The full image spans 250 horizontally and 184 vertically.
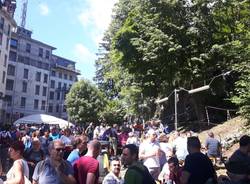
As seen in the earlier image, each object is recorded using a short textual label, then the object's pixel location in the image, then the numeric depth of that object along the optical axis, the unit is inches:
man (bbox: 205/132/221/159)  312.7
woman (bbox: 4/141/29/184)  105.9
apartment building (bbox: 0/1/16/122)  1217.6
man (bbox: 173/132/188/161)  266.4
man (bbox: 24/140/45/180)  199.3
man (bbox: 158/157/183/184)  155.6
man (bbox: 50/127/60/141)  314.8
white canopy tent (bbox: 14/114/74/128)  650.1
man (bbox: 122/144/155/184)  98.6
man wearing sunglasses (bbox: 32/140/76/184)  108.2
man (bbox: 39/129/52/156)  284.8
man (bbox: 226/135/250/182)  75.1
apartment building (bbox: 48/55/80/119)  1839.5
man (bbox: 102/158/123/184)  130.3
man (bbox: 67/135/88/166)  147.5
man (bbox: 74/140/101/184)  117.2
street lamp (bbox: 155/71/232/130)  560.6
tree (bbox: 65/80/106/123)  1289.3
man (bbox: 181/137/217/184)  115.4
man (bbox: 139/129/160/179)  193.6
